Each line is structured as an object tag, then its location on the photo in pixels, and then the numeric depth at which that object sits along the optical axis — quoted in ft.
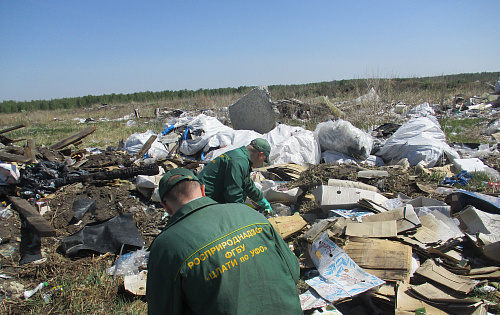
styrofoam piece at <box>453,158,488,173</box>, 16.97
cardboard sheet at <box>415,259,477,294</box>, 8.09
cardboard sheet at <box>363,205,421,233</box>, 10.57
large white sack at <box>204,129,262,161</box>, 22.08
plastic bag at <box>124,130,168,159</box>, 23.06
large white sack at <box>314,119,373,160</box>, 20.33
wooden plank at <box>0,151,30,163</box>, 18.06
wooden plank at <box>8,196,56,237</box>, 11.64
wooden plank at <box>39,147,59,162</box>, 20.44
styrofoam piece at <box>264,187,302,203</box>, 14.87
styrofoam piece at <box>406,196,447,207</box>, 12.22
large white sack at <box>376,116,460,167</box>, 18.66
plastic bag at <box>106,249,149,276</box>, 10.66
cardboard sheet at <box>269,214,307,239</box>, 11.54
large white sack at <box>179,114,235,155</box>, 23.54
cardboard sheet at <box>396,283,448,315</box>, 7.52
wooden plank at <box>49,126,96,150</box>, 23.99
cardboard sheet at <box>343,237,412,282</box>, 8.81
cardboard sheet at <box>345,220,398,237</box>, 10.24
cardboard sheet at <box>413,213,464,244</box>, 10.22
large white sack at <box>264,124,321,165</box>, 20.38
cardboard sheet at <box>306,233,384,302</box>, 8.20
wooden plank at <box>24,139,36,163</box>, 19.14
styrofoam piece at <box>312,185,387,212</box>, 12.97
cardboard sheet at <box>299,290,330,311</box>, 7.86
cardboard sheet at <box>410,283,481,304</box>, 7.57
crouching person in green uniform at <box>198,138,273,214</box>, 10.43
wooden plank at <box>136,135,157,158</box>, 22.63
